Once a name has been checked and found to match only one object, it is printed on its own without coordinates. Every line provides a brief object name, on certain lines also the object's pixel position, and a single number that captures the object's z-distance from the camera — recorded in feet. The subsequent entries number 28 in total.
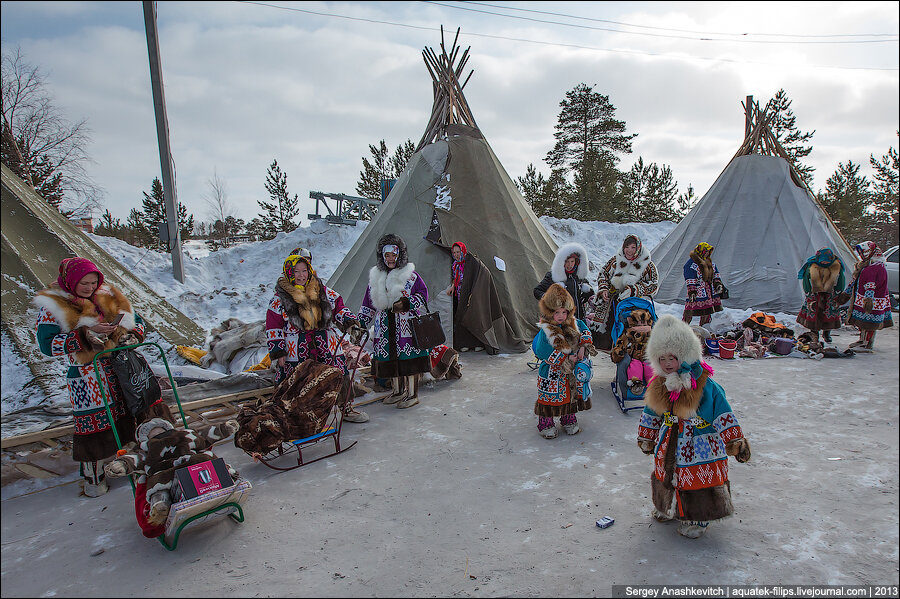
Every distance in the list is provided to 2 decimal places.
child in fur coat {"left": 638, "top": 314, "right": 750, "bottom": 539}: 7.82
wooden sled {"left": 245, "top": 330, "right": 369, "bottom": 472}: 11.49
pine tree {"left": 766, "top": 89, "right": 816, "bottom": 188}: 59.98
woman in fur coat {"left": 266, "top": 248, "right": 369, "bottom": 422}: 13.15
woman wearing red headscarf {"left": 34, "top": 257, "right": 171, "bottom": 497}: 10.11
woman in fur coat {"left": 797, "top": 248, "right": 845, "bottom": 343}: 21.27
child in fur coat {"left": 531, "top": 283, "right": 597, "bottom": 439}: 12.39
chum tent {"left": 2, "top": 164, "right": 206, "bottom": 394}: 14.19
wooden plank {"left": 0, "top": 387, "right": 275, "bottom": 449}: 11.16
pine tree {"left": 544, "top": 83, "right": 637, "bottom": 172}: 59.77
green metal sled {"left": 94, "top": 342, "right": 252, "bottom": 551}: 7.96
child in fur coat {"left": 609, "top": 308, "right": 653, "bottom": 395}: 14.44
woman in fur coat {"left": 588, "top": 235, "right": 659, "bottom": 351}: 16.71
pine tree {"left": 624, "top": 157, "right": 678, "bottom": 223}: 58.95
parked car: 32.65
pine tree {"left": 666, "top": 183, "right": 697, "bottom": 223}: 60.13
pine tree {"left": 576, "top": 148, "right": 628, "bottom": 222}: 56.34
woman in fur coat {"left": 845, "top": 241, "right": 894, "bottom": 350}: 20.10
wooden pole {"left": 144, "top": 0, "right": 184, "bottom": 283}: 21.70
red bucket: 20.06
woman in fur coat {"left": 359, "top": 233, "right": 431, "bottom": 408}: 15.31
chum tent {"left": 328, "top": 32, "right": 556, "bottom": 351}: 23.47
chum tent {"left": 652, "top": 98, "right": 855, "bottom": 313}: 30.73
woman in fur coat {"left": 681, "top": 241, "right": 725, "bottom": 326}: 23.17
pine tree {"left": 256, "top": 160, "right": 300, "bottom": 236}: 63.41
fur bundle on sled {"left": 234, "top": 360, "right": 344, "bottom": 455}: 11.04
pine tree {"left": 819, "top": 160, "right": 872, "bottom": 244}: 52.85
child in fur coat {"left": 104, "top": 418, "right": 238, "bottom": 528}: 8.19
